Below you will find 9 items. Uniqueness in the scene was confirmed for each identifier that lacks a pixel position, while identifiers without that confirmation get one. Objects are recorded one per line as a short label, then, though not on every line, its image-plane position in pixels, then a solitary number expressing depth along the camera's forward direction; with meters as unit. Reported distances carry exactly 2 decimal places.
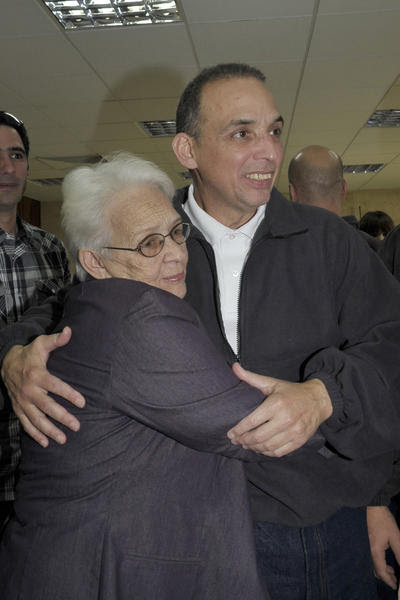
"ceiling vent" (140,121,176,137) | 7.30
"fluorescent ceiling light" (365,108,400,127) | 7.26
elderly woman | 1.11
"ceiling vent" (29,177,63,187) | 11.00
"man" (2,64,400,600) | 1.26
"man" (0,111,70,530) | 2.30
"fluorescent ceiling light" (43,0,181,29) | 4.19
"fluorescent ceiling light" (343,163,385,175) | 10.87
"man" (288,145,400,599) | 3.06
